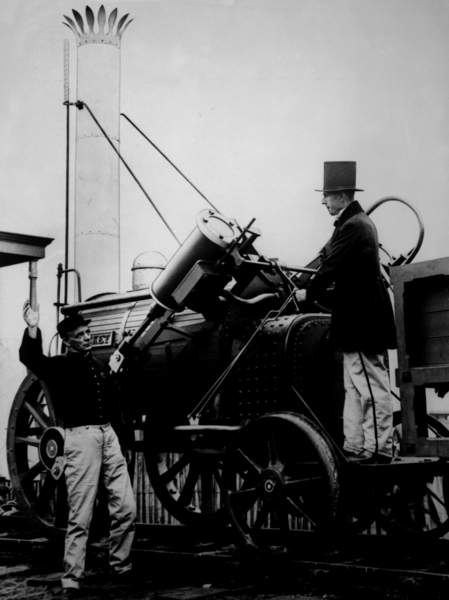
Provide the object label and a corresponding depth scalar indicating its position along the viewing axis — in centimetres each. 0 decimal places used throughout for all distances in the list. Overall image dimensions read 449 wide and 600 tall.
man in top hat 600
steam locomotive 522
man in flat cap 637
